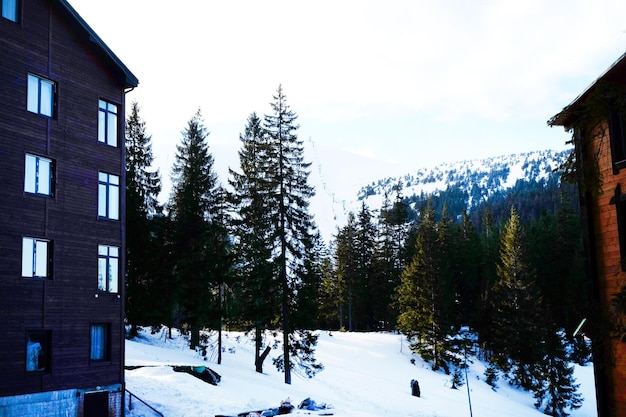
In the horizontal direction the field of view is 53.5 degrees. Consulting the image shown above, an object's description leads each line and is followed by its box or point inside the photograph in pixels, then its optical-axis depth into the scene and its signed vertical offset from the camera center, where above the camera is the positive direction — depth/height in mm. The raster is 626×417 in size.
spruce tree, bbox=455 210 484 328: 72188 +291
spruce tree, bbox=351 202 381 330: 73938 +1487
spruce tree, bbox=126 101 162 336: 39094 +3005
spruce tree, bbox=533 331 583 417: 44219 -7706
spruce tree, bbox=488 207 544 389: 49125 -3352
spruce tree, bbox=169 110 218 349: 39875 +4243
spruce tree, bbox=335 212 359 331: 72875 +1200
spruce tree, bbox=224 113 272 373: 37250 +2044
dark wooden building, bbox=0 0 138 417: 21203 +2798
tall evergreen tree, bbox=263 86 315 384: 37125 +5470
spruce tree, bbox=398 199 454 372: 54031 -2240
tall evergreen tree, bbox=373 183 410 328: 72438 +3426
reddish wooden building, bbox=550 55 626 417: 15297 +1203
